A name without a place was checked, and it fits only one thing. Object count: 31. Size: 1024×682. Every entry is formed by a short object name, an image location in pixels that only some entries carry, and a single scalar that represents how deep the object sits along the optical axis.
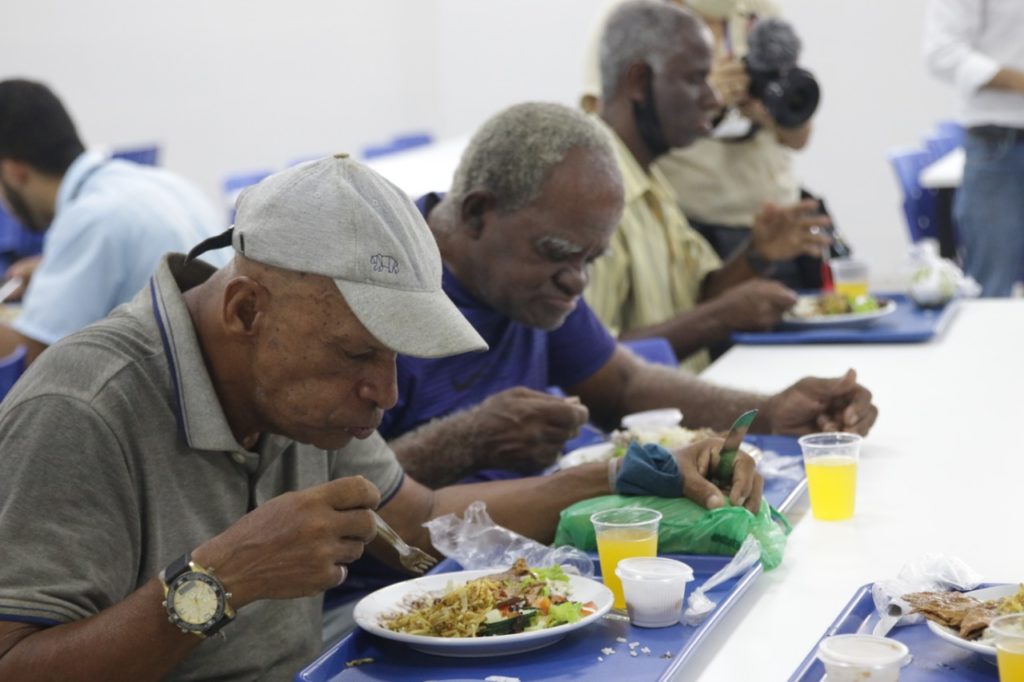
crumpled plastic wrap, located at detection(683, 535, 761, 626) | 1.49
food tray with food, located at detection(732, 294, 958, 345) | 3.13
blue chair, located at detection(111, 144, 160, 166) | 5.79
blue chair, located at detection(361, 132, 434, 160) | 7.17
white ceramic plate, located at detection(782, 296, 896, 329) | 3.30
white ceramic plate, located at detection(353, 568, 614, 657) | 1.41
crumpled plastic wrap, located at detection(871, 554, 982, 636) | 1.41
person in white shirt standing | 4.63
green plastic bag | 1.69
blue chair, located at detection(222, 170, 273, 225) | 5.90
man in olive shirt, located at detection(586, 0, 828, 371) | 3.35
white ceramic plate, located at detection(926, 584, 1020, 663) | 1.26
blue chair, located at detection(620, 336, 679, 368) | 3.03
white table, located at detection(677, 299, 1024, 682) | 1.51
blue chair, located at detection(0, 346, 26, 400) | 2.39
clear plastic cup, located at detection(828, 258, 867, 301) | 3.50
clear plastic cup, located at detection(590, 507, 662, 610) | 1.61
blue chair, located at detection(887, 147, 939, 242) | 5.95
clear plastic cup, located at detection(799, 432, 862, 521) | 1.88
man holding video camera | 3.86
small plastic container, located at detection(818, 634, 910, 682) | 1.22
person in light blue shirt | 3.41
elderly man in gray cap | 1.34
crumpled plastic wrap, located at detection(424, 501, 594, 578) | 1.73
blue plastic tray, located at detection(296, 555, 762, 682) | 1.39
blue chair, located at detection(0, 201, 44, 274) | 5.32
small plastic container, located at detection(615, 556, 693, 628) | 1.49
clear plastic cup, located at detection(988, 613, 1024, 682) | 1.19
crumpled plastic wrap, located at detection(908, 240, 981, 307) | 3.45
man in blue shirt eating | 2.17
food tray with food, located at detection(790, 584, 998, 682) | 1.28
